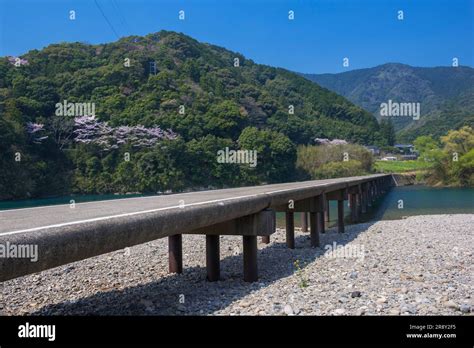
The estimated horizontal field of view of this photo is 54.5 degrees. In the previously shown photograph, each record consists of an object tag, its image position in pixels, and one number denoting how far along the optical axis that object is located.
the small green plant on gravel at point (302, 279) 7.98
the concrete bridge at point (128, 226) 3.95
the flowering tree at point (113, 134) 56.75
